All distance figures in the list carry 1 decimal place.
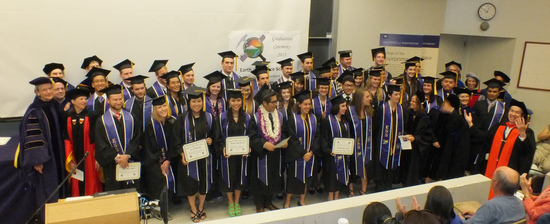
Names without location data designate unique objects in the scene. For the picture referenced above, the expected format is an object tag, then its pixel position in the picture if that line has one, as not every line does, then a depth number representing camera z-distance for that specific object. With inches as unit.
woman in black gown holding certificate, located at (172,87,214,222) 162.1
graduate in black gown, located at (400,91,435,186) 191.8
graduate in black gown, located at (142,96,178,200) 161.8
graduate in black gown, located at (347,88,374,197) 183.2
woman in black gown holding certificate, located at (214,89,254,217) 168.2
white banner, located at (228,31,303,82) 238.7
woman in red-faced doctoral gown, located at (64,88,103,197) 157.6
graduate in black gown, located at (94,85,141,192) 153.9
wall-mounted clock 298.8
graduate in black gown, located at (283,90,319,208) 173.2
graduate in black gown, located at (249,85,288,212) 169.2
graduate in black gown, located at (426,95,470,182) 193.9
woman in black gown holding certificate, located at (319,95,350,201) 177.5
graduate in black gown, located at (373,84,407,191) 187.9
